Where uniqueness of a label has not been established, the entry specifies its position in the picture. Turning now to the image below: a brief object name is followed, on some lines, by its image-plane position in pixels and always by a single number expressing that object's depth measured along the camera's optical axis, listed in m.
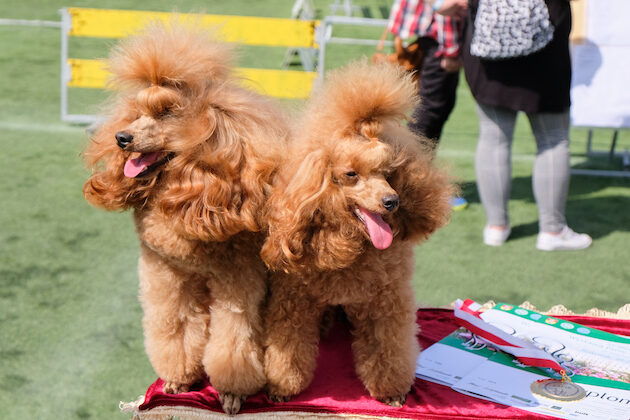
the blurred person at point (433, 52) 3.50
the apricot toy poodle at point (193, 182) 1.52
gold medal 1.85
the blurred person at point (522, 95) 2.75
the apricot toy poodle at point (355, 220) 1.49
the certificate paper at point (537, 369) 1.83
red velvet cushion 1.79
